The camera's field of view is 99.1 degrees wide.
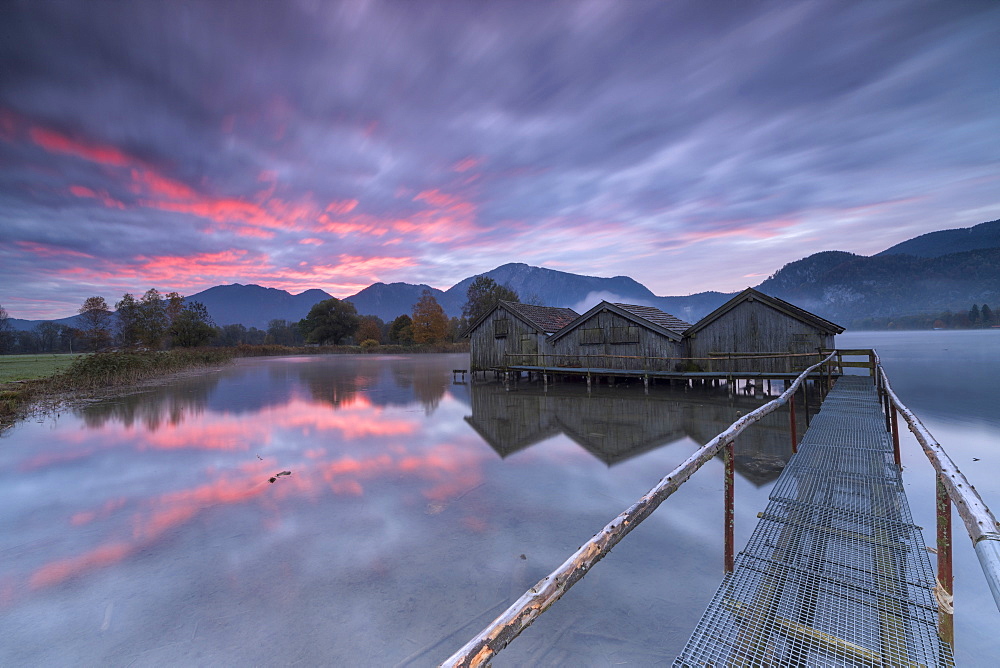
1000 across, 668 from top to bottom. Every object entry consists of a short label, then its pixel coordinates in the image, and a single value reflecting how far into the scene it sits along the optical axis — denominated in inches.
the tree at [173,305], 2716.5
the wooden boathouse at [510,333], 1204.4
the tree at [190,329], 2647.6
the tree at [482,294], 3161.9
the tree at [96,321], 2151.8
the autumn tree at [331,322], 3440.0
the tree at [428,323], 3117.6
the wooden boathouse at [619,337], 979.3
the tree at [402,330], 3339.1
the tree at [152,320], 2397.9
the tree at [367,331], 3673.7
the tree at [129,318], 2359.7
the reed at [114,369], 1138.3
